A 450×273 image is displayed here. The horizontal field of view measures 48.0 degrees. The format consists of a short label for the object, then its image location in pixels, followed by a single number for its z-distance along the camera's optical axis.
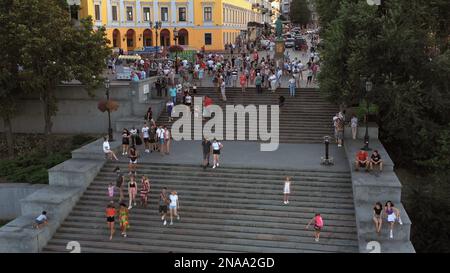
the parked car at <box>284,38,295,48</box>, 71.69
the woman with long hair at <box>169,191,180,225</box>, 17.95
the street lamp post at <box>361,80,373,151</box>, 21.30
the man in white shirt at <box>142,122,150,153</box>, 23.41
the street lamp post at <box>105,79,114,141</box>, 24.42
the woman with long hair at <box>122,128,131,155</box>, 23.04
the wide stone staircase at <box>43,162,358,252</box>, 16.98
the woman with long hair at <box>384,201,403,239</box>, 15.63
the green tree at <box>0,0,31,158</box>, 25.66
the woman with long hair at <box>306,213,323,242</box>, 16.41
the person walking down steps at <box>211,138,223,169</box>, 20.81
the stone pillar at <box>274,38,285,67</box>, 43.03
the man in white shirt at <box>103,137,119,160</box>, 21.81
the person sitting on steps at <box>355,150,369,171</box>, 19.44
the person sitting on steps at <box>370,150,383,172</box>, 19.30
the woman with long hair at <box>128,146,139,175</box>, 20.75
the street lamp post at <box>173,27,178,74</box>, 37.30
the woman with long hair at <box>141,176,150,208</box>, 18.81
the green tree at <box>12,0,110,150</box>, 25.78
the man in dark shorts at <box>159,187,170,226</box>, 17.86
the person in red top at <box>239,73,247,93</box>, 30.95
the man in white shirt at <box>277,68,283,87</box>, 31.86
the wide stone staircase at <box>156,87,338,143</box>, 26.20
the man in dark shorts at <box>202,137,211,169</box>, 20.62
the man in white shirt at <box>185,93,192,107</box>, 29.15
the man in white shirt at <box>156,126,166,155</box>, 22.83
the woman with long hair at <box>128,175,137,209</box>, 18.59
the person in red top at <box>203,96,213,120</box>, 28.44
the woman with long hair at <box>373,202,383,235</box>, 15.72
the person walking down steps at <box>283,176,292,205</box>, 18.28
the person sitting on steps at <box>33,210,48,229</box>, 17.58
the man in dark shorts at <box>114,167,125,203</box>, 18.95
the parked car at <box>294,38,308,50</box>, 65.35
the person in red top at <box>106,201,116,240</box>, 17.28
